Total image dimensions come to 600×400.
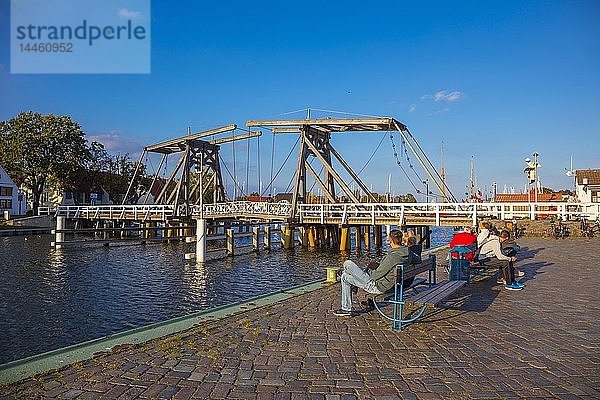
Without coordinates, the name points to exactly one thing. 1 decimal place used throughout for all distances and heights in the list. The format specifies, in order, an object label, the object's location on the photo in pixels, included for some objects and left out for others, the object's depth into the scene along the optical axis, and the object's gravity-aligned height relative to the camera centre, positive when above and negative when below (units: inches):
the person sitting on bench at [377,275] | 275.7 -37.8
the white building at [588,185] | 2176.4 +105.0
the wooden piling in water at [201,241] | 881.5 -55.9
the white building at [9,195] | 2338.8 +75.8
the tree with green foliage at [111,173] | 2733.8 +209.7
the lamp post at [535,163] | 1445.5 +132.7
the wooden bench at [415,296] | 262.2 -49.7
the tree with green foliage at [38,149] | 2285.9 +288.1
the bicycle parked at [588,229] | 996.8 -42.9
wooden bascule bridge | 1128.8 +0.8
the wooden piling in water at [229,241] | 1018.6 -66.0
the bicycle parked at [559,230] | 983.0 -43.9
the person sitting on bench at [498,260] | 390.6 -41.4
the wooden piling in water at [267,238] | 1195.9 -69.4
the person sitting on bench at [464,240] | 424.6 -27.7
